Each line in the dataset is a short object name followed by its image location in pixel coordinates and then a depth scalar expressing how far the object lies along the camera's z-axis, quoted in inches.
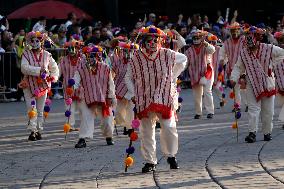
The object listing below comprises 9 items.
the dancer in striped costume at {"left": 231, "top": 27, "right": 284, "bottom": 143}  605.3
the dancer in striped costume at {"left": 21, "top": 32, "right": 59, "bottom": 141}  663.8
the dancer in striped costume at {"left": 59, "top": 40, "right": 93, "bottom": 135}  714.8
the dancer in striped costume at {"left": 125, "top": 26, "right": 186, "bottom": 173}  500.7
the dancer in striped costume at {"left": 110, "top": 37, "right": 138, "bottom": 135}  691.4
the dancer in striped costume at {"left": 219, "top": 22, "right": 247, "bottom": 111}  819.4
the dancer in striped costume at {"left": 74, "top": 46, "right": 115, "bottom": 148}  617.6
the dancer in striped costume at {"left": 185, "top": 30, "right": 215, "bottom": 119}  792.3
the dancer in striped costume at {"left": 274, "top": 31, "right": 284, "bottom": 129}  692.7
